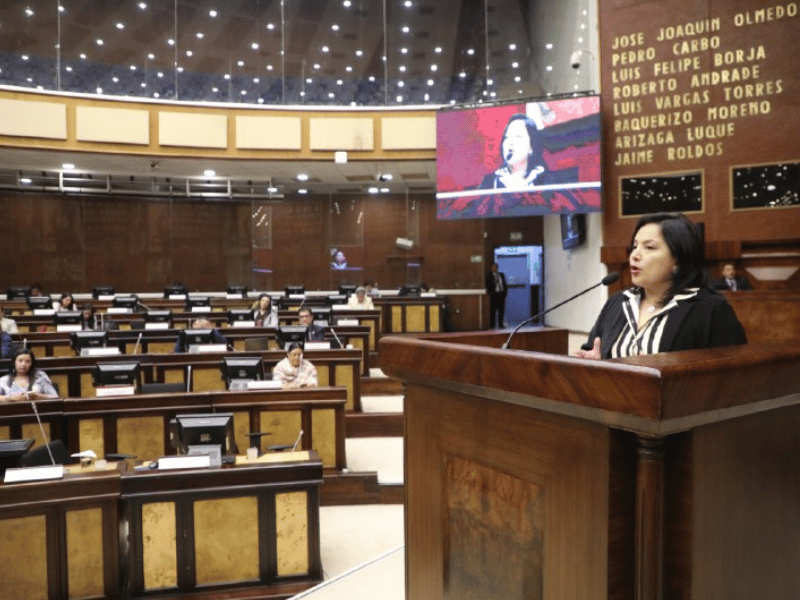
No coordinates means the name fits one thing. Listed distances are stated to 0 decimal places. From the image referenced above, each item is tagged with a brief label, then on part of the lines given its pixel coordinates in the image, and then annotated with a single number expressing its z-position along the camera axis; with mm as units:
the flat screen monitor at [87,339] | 6383
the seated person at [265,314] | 8297
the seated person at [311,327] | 6867
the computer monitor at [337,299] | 9945
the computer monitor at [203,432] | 3756
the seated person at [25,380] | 5043
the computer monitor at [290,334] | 6422
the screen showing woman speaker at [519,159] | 7270
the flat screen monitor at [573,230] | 8273
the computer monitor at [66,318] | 7957
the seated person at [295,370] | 5453
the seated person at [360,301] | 9102
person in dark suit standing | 11750
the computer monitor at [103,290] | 10798
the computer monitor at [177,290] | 10969
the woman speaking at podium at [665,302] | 1215
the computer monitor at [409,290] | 10453
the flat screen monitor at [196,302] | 9383
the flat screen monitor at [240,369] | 5289
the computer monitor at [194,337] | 6512
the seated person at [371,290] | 10608
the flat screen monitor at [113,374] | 4961
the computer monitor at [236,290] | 11078
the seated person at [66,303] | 9159
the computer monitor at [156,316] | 7862
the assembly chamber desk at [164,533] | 3328
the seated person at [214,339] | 6590
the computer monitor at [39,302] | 9172
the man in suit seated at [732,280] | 5864
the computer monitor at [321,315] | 7719
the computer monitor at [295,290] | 10570
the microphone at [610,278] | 1479
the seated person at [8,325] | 7457
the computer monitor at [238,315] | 8156
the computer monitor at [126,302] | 9797
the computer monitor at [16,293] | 10182
